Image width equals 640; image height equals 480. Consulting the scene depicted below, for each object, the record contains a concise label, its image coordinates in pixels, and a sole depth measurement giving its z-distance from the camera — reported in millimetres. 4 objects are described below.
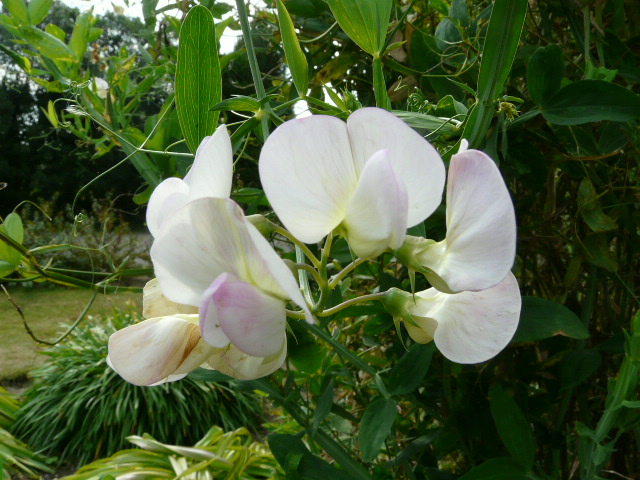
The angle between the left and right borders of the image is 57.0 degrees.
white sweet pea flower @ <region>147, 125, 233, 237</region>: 86
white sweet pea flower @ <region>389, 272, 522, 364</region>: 89
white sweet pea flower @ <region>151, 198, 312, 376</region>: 78
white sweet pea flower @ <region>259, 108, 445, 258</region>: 81
